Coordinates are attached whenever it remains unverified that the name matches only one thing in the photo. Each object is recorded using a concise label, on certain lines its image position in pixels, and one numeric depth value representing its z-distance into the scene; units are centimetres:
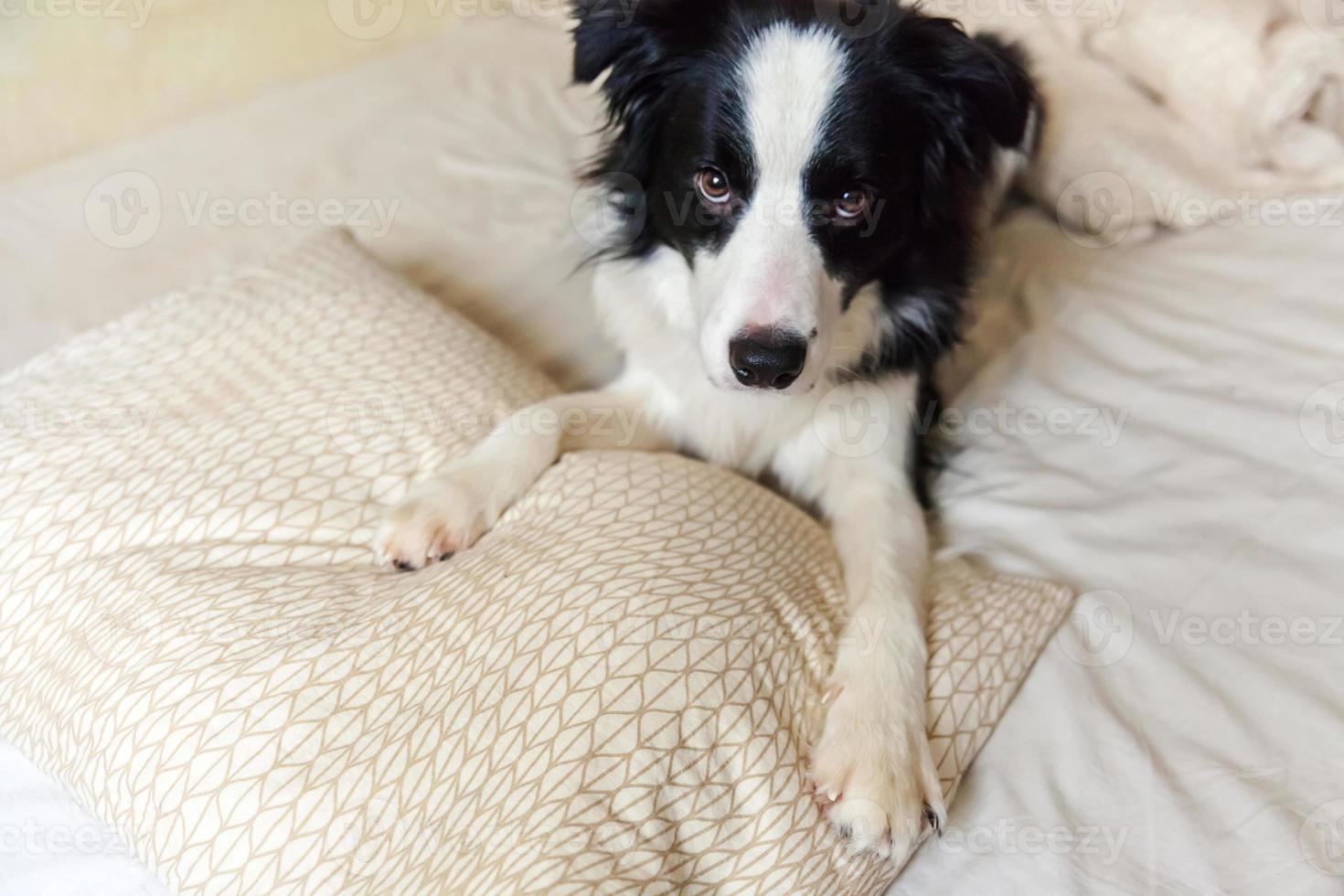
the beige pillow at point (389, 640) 58
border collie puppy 67
